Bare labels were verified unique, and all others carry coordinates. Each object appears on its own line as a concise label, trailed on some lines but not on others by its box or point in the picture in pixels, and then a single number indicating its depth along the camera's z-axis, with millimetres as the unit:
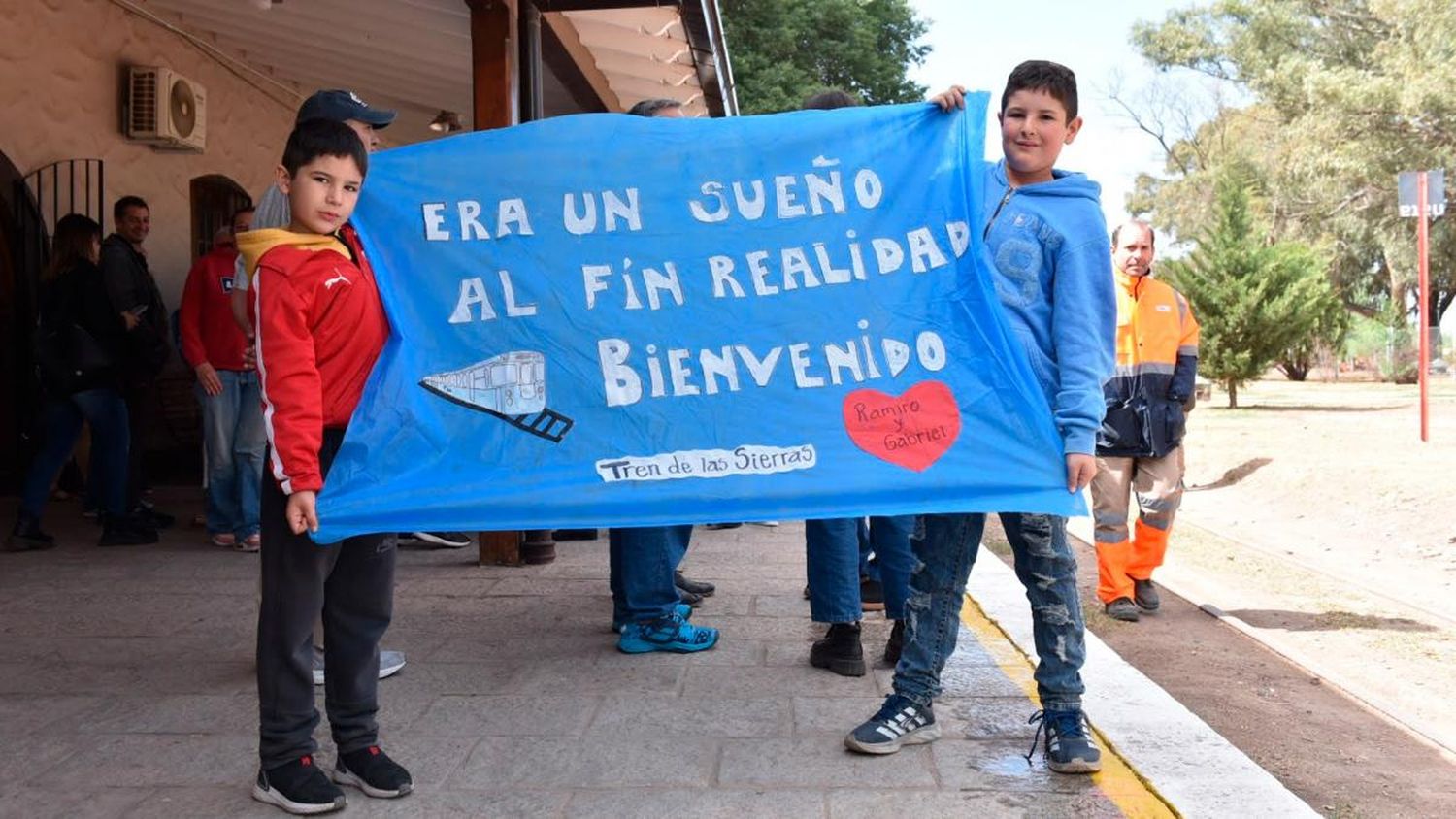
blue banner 3430
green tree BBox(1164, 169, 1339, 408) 22062
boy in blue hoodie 3416
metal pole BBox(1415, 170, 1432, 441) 15383
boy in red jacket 3098
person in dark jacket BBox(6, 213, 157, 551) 6934
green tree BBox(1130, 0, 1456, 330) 27312
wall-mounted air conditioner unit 9133
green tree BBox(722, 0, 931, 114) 29406
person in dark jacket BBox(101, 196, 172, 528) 7055
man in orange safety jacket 6484
